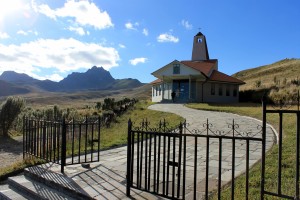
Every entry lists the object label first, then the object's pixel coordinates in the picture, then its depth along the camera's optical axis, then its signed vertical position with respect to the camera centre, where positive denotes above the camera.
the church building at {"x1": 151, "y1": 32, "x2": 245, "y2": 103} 24.28 +2.11
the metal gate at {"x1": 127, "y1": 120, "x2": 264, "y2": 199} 3.41 -1.45
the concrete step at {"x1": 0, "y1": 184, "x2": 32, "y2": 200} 4.55 -2.02
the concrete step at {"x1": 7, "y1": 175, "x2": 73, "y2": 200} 4.22 -1.84
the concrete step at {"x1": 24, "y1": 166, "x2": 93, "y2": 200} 3.96 -1.65
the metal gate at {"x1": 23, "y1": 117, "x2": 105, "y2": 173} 5.17 -1.06
